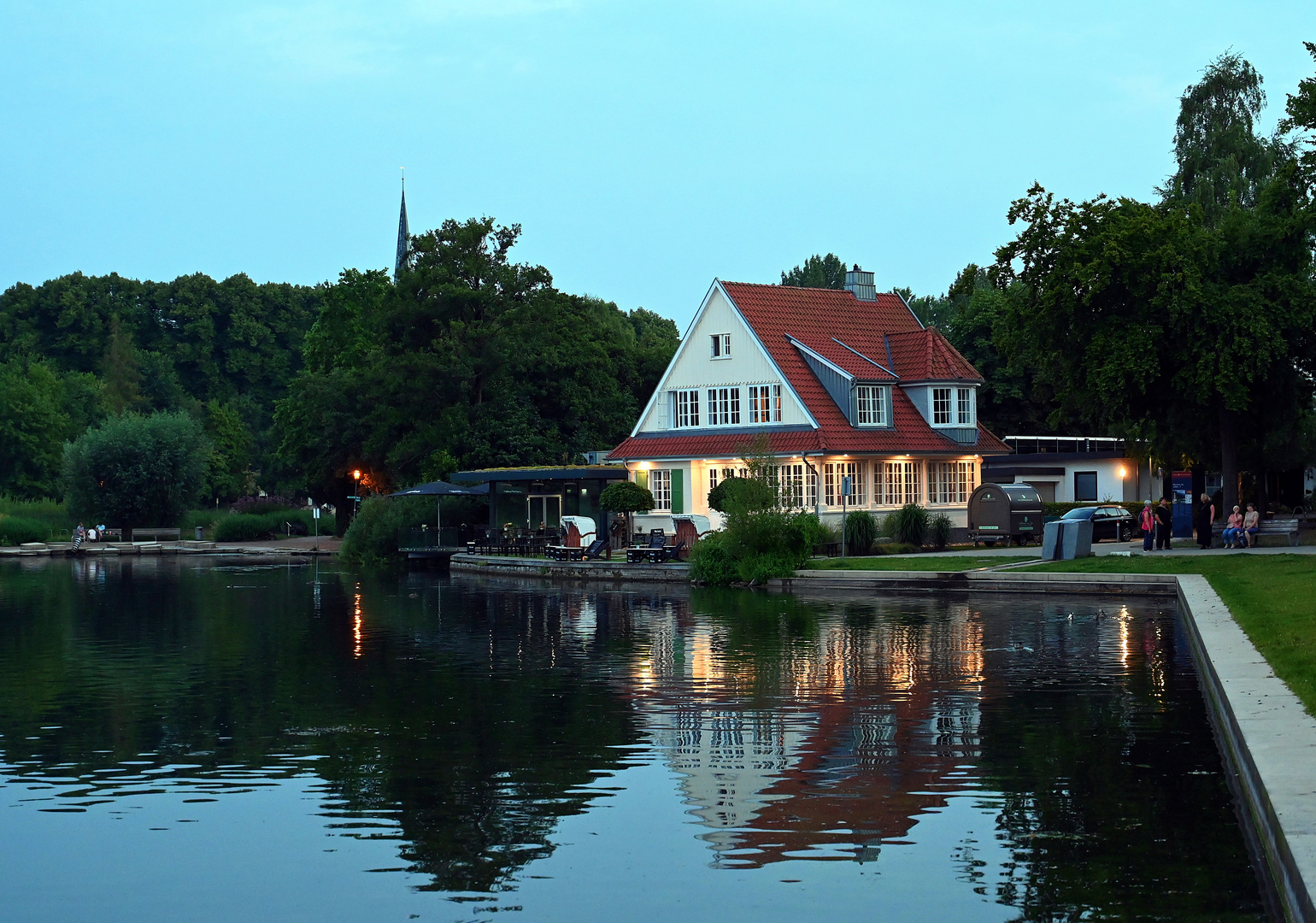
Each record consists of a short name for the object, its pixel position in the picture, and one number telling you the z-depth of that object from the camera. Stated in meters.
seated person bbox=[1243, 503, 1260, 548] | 38.94
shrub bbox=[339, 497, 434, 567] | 59.06
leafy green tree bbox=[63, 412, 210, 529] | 77.56
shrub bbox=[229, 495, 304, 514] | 84.06
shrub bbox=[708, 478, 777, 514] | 39.09
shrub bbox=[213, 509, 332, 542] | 76.31
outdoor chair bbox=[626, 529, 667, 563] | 44.81
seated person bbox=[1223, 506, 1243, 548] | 39.03
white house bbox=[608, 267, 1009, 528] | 48.66
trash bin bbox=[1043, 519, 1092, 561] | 38.44
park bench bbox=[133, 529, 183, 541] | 77.00
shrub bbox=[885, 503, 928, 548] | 46.09
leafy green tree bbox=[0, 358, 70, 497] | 97.31
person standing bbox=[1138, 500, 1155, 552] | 40.00
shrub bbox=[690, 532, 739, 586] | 39.62
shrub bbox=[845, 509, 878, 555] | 44.28
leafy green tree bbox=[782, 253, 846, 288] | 96.69
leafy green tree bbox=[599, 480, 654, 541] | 48.56
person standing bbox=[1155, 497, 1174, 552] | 40.25
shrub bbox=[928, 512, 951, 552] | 46.47
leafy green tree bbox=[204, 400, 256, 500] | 100.88
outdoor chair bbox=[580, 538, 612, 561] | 47.62
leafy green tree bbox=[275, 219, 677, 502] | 63.47
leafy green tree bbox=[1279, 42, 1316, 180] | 33.28
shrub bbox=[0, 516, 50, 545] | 74.50
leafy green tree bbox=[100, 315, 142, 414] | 106.81
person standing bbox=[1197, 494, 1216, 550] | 39.28
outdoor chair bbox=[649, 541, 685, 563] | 44.56
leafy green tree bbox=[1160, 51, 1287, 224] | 51.69
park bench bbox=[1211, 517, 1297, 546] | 39.22
